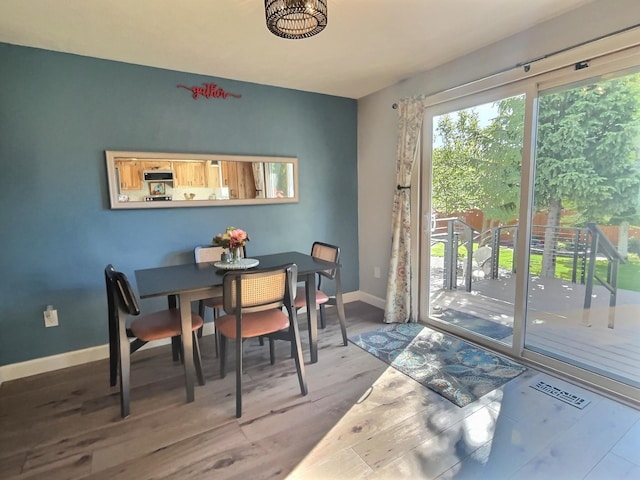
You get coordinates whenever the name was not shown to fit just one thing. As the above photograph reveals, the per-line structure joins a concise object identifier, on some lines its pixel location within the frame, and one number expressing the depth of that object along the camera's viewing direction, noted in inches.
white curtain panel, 123.8
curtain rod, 74.7
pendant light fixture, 61.3
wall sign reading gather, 116.8
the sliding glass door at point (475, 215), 104.0
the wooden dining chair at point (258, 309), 78.6
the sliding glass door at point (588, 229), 80.9
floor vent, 80.1
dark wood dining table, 81.5
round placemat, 99.1
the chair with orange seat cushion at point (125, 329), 78.2
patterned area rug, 88.3
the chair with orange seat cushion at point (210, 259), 110.3
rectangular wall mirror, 108.0
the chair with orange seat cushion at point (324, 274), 109.7
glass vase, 104.4
